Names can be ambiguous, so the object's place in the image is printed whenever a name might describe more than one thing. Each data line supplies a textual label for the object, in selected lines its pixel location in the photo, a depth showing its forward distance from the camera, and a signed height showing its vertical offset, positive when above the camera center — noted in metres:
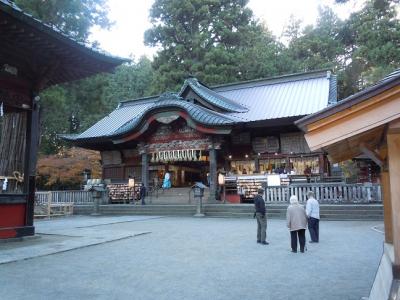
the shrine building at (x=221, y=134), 21.95 +3.81
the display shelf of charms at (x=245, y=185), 20.56 +0.63
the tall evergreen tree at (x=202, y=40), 37.47 +16.33
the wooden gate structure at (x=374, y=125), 3.36 +0.64
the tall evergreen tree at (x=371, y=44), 23.42 +11.28
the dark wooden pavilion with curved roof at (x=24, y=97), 10.42 +2.90
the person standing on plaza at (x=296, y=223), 8.91 -0.63
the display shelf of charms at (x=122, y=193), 23.75 +0.26
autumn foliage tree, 27.61 +2.17
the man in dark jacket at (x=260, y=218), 10.06 -0.57
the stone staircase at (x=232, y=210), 15.52 -0.65
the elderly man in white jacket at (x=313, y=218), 10.28 -0.59
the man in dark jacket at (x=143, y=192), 21.81 +0.28
